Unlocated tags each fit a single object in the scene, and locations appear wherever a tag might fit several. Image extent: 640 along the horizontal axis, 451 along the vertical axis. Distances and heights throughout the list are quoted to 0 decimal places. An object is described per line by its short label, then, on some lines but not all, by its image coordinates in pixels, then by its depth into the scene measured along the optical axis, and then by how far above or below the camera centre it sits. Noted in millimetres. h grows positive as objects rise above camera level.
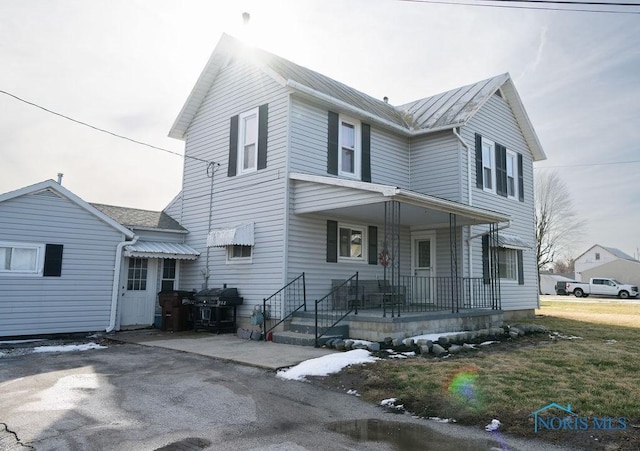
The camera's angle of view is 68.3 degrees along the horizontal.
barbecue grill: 12398 -840
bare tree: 45594 +6982
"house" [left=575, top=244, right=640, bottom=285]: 49381 +2380
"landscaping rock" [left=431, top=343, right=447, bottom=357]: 8680 -1250
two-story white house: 11875 +2703
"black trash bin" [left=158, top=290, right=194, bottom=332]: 13125 -905
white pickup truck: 39156 -191
